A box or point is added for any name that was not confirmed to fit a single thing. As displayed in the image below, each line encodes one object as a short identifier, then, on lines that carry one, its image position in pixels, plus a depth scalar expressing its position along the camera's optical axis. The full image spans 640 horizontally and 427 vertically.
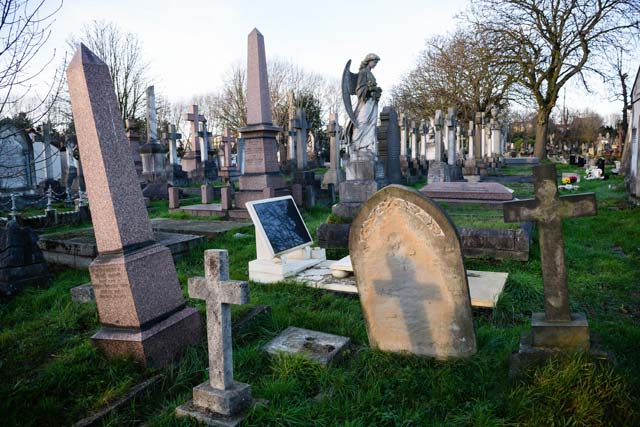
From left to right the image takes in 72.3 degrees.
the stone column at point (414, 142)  24.86
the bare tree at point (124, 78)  27.88
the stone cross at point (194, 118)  24.83
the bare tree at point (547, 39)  23.16
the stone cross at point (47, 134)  17.12
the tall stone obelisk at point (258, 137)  10.47
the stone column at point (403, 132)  23.59
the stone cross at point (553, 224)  3.00
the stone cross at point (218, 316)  2.59
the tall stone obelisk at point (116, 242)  3.34
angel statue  9.87
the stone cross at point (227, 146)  28.36
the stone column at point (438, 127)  19.37
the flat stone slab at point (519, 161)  32.12
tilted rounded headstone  3.28
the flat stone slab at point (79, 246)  6.68
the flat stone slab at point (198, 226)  8.90
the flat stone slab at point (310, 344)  3.38
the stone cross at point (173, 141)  22.69
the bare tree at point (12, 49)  3.77
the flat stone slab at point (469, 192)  9.60
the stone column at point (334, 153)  16.58
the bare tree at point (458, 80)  26.31
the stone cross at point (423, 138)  26.62
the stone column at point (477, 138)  24.45
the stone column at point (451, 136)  18.47
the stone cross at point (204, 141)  25.12
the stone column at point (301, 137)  17.67
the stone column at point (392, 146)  12.72
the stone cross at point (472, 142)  24.47
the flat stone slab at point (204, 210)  11.16
